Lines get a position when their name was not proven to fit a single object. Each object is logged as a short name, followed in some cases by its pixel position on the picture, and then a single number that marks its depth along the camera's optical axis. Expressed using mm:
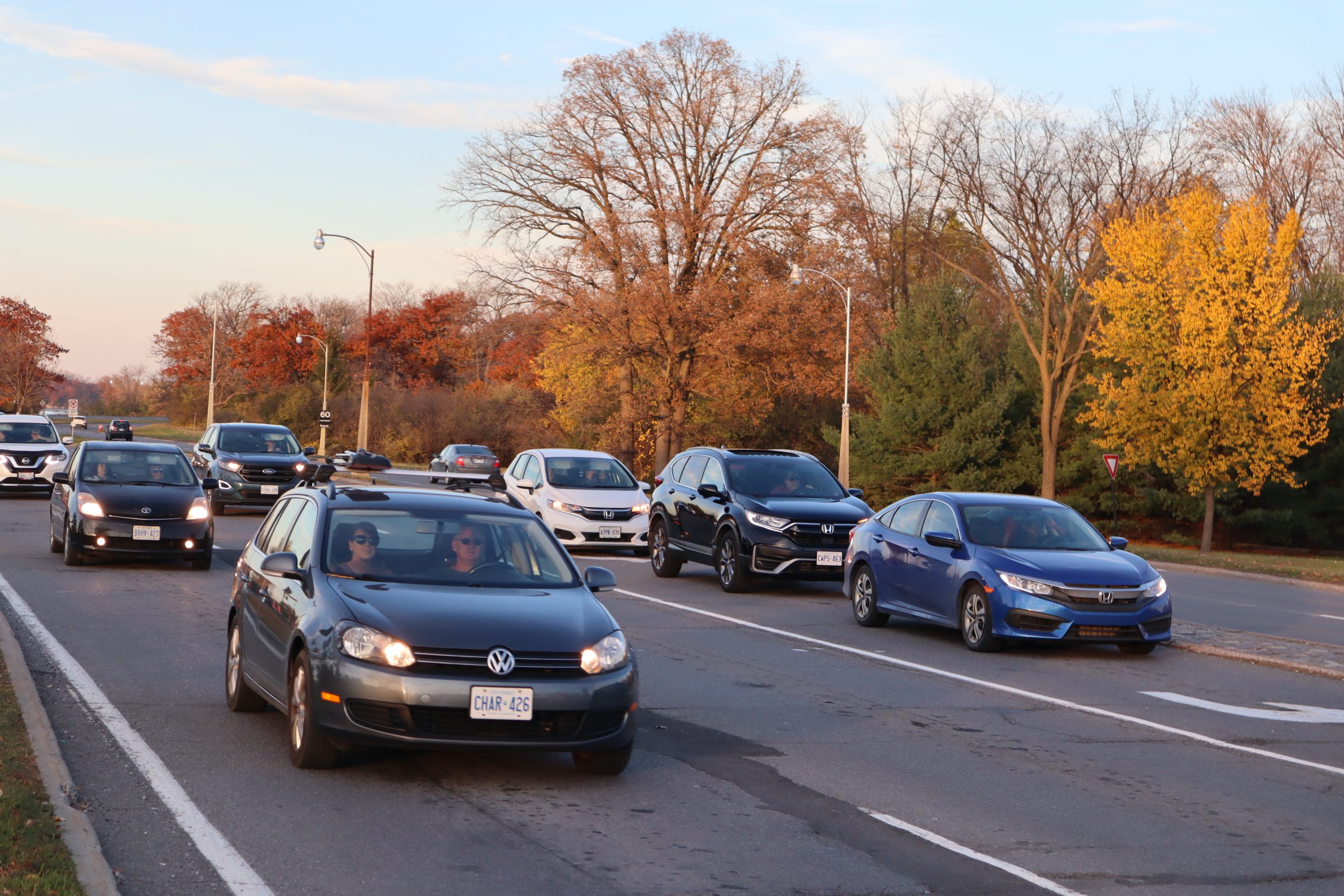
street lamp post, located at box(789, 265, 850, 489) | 43844
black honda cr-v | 17266
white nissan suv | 29969
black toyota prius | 17625
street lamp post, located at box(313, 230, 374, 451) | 51531
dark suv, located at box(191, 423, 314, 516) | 26781
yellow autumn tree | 38500
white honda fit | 21984
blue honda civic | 12617
